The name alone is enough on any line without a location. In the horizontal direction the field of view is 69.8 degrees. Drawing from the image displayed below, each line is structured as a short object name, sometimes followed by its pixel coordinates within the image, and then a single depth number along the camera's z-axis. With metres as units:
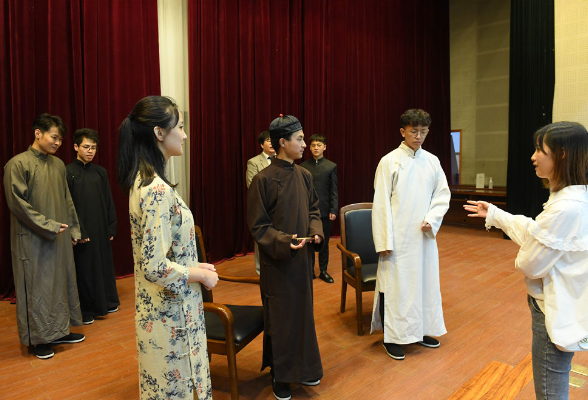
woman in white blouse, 1.45
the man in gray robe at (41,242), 2.82
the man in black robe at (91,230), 3.49
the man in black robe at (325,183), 4.60
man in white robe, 2.75
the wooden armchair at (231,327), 2.06
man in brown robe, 2.22
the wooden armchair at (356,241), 3.35
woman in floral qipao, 1.41
